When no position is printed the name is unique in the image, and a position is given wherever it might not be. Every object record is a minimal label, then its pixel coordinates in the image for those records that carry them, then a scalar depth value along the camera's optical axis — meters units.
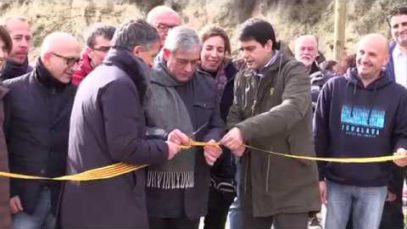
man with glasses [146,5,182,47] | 5.69
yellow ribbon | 3.92
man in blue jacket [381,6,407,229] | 5.28
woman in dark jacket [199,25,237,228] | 5.14
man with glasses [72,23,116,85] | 4.99
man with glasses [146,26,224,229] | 4.37
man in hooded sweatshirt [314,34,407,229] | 4.88
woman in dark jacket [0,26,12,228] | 3.91
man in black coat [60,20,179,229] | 3.84
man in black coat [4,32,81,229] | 4.16
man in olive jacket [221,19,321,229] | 4.52
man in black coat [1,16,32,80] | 4.96
